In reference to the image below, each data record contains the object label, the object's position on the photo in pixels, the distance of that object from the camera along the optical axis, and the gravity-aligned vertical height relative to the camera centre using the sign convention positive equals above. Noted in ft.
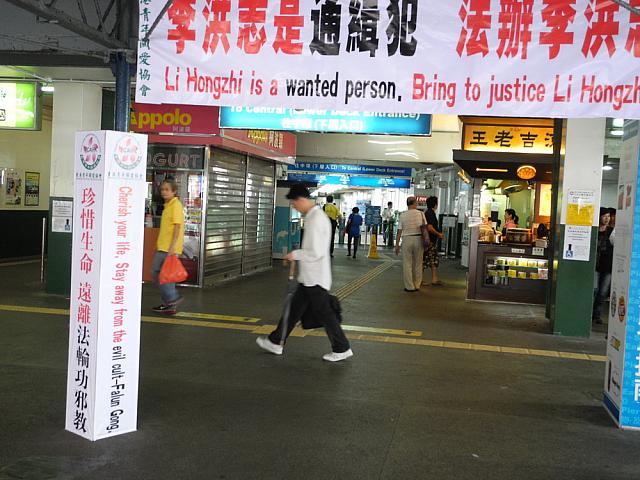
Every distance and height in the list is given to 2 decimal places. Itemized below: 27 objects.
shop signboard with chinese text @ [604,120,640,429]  17.11 -1.93
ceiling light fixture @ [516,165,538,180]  41.16 +2.67
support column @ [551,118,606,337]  28.73 -0.25
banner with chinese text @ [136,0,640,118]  16.02 +3.68
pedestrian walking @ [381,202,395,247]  92.84 -2.18
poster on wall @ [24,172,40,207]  54.29 +0.13
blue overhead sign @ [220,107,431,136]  31.22 +3.87
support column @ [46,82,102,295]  35.27 +2.12
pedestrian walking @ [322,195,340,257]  66.90 -0.33
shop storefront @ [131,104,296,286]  38.99 +1.22
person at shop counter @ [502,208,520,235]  47.33 -0.29
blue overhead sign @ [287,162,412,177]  79.06 +4.37
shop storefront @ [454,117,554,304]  39.65 -1.16
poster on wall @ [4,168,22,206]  52.11 +0.20
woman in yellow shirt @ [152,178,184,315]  29.86 -1.61
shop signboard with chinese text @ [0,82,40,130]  30.76 +3.74
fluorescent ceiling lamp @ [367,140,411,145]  65.36 +6.40
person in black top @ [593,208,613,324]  33.27 -2.02
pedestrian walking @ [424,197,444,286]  47.75 -2.03
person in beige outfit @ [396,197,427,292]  42.68 -2.10
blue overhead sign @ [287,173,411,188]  81.71 +3.30
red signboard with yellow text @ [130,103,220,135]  38.63 +4.41
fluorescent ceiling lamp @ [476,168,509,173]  42.12 +2.76
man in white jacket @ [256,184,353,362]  22.70 -2.49
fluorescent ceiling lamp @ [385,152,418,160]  65.33 +5.31
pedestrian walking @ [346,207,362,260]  72.64 -1.94
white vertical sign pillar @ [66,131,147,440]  14.97 -1.90
